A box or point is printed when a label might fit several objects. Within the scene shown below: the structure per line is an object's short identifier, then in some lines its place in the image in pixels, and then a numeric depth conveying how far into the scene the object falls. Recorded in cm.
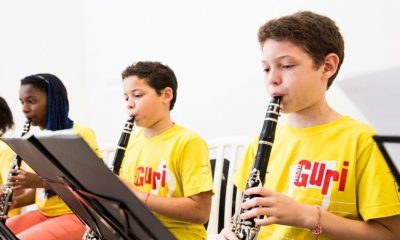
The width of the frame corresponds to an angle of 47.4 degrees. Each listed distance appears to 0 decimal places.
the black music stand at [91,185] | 72
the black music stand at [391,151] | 58
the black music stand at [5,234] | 117
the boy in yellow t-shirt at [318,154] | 92
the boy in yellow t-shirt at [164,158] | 138
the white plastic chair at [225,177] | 174
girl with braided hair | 169
